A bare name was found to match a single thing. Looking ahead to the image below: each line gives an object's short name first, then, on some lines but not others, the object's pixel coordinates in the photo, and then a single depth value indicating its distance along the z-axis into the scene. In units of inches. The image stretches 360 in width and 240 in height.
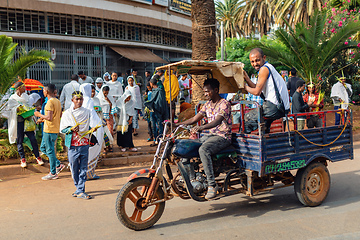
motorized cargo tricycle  177.0
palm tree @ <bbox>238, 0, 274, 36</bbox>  1347.2
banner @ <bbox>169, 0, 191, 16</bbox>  959.4
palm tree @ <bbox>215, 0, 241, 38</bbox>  1570.7
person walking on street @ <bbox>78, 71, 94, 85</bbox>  438.9
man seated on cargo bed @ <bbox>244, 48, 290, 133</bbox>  195.5
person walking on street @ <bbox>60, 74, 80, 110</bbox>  375.2
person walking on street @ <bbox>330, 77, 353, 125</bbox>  429.1
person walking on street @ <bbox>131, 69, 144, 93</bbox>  470.2
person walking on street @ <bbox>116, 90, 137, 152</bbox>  361.4
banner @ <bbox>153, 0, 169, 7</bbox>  896.9
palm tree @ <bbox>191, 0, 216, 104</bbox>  411.2
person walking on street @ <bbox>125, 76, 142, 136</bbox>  390.3
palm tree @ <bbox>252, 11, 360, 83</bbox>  503.2
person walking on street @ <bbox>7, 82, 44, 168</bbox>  299.9
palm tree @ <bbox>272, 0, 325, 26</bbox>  1058.6
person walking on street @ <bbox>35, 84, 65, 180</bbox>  275.4
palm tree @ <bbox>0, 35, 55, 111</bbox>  346.9
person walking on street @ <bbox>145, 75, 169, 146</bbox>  366.3
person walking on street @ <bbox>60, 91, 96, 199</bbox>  233.6
